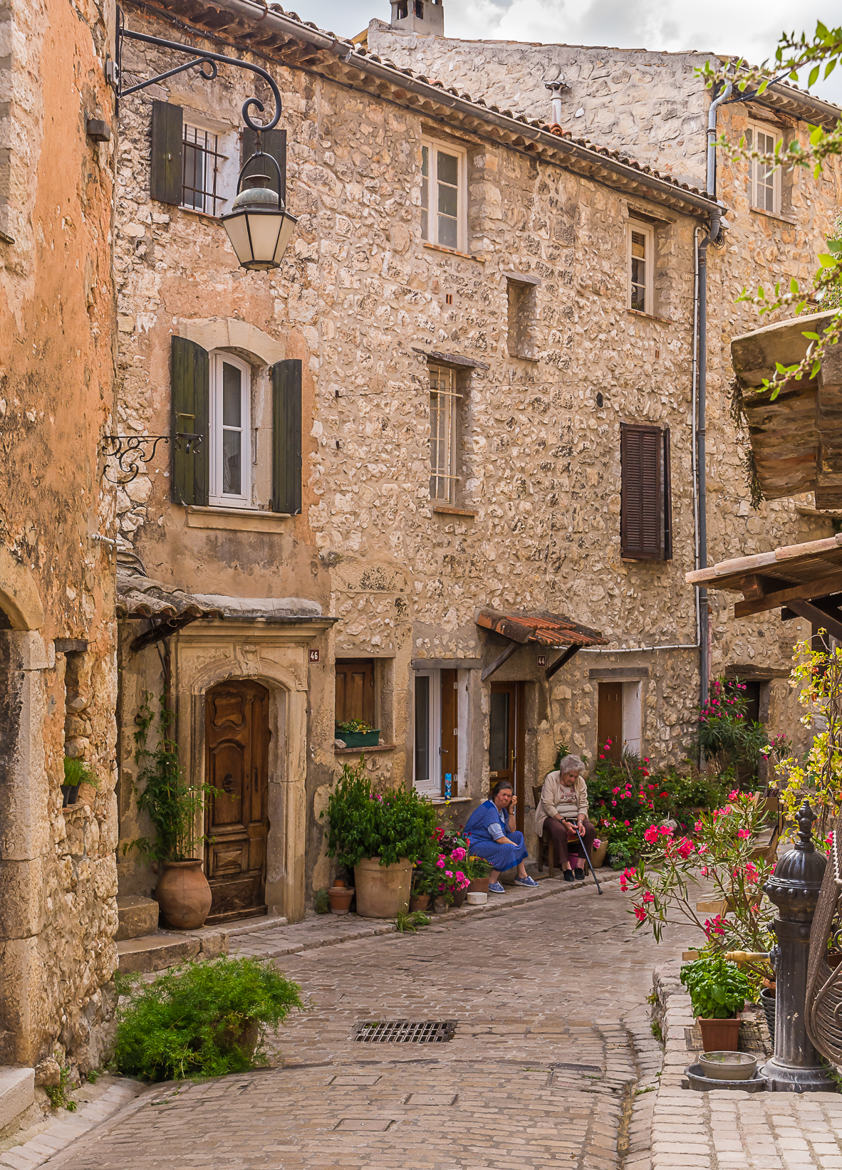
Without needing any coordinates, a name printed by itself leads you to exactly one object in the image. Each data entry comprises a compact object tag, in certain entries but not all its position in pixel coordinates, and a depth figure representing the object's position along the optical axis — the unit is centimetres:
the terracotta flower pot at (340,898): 1205
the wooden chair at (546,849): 1426
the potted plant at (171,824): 1027
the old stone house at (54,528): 589
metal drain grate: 794
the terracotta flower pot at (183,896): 1023
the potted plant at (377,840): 1187
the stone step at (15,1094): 558
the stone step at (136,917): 956
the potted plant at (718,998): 646
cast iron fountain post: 585
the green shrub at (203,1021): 693
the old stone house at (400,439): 1105
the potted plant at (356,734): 1245
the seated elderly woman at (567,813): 1409
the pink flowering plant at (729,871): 752
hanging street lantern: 782
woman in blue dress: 1316
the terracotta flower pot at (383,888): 1186
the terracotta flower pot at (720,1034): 645
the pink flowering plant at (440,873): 1223
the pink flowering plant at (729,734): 1712
